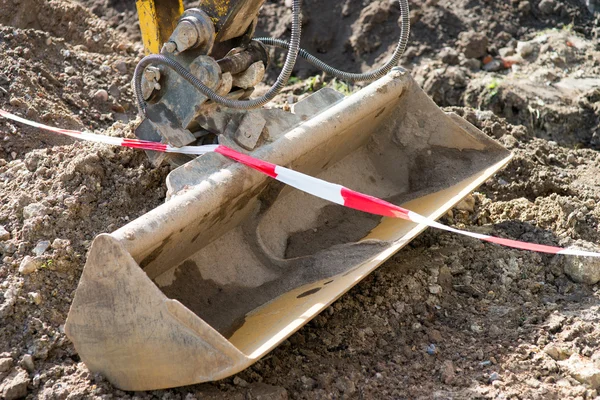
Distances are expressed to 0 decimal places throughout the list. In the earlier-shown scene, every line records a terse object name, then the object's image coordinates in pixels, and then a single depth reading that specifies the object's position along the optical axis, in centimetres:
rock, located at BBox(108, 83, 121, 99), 577
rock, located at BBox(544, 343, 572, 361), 361
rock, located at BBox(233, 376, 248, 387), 342
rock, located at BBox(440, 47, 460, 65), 664
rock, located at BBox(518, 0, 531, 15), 709
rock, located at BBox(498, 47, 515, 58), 678
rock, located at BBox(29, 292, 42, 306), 371
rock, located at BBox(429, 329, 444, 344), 380
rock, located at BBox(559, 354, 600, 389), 342
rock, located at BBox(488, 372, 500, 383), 350
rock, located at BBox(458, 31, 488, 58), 673
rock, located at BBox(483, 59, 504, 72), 664
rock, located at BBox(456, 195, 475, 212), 479
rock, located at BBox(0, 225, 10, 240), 399
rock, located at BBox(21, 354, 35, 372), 350
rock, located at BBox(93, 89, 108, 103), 568
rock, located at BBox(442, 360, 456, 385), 352
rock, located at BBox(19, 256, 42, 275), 377
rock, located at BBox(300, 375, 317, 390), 348
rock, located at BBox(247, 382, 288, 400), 334
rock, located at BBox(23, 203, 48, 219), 403
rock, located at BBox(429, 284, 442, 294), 409
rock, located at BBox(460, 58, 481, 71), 663
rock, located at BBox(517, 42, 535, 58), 670
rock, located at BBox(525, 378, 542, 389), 345
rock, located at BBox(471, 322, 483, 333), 386
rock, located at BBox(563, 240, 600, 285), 411
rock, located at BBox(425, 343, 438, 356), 372
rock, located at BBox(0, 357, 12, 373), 347
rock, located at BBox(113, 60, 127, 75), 600
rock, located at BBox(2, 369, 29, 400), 337
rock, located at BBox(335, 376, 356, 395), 346
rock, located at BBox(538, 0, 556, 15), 709
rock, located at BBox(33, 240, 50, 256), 388
